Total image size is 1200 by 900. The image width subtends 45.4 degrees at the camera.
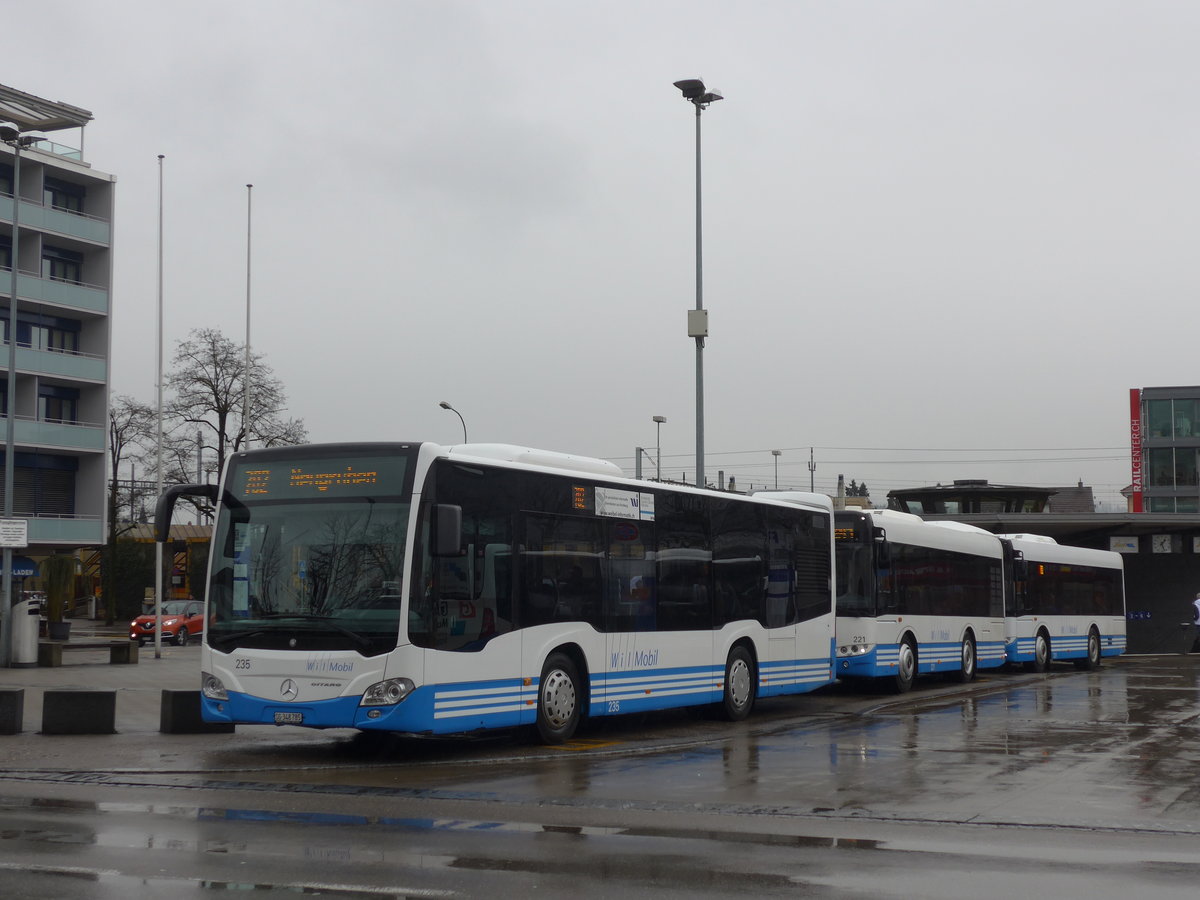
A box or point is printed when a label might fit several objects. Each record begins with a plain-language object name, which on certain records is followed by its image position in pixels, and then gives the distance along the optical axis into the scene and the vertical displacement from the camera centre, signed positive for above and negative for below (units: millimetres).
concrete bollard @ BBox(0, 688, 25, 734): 16641 -1548
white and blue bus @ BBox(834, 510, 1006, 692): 23078 -404
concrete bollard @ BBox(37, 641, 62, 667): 32781 -1758
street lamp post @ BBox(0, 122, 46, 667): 30734 +1964
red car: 49062 -1591
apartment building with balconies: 57375 +10450
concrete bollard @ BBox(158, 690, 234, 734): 16656 -1588
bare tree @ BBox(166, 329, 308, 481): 59531 +7391
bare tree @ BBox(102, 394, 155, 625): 66500 +6792
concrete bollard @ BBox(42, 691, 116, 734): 16500 -1577
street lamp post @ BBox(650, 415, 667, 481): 62116 +6693
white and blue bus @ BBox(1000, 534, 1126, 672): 31219 -705
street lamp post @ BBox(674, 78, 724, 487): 25141 +4419
